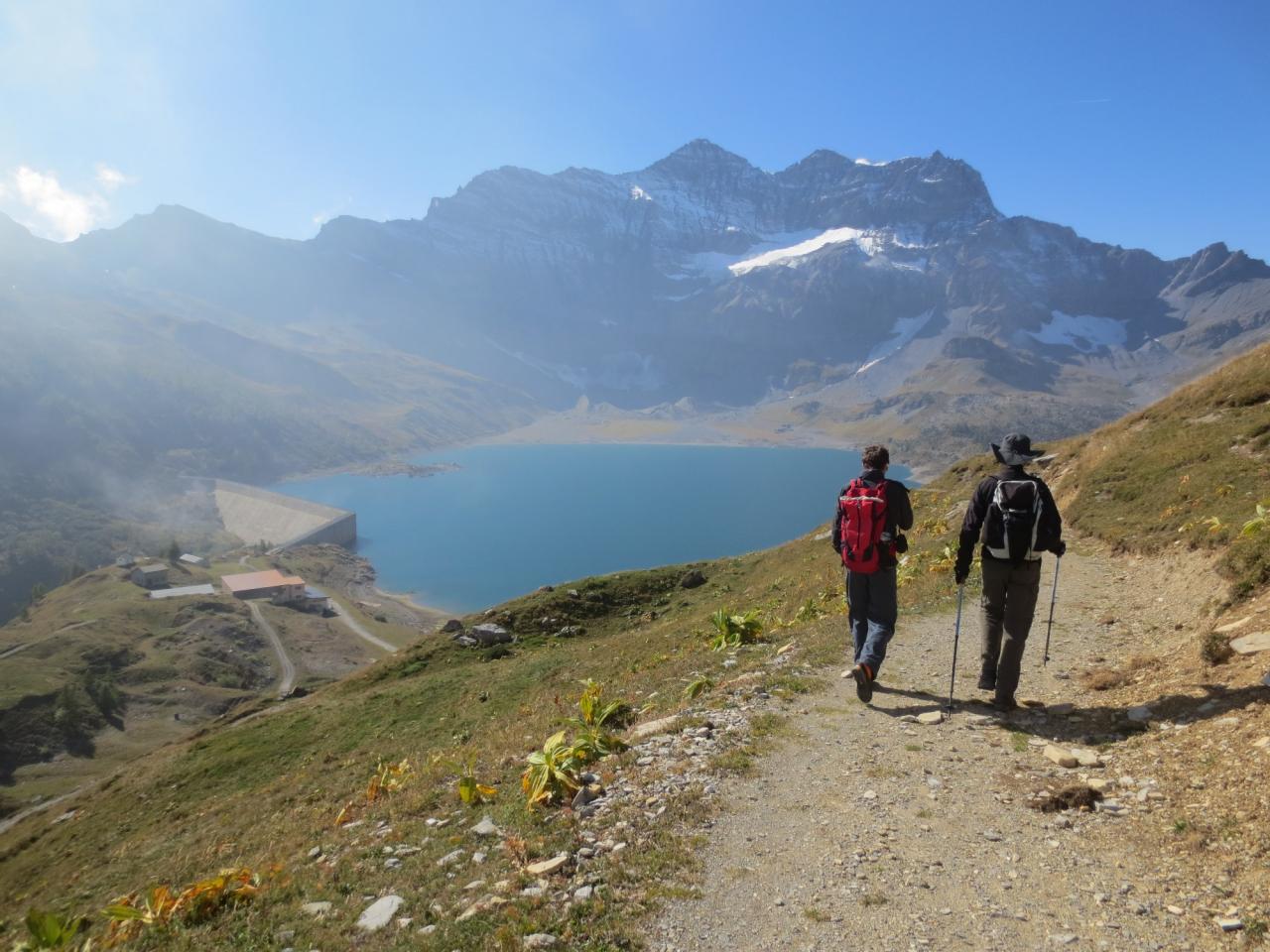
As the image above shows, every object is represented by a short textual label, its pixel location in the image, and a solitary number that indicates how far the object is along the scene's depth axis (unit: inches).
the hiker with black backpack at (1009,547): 350.0
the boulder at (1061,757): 296.5
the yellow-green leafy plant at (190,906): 319.3
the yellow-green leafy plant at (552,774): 324.5
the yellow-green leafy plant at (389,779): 482.0
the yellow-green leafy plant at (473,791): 374.0
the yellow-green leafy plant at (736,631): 624.1
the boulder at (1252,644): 332.8
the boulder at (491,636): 1184.8
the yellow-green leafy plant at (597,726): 370.0
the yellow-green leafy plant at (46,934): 361.7
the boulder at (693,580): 1346.0
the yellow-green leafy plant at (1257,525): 492.7
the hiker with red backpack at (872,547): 379.6
